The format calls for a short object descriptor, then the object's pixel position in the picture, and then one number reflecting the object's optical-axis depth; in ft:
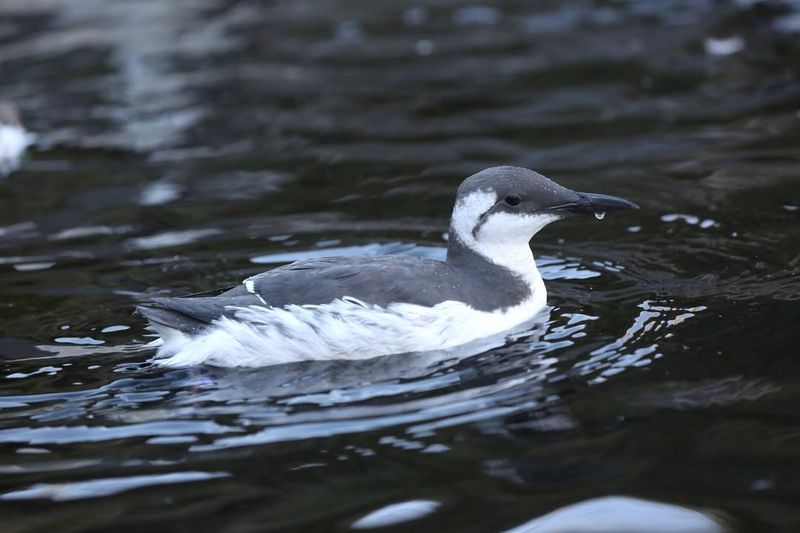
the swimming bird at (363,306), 41.09
